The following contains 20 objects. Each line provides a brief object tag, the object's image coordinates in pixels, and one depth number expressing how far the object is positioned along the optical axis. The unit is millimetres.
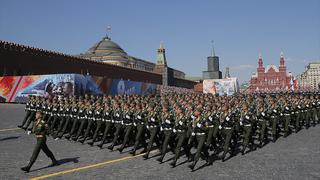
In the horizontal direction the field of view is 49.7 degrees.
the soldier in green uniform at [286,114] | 18188
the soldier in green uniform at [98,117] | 15362
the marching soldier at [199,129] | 11133
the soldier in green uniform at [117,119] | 14038
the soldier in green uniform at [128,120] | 13680
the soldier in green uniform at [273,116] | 16406
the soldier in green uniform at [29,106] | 19625
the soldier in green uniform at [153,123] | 12695
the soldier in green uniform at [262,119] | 15117
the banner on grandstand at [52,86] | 36562
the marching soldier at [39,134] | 10219
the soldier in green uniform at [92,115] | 15570
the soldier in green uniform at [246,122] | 13737
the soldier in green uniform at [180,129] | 11113
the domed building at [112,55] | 125812
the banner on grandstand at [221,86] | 50406
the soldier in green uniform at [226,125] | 12617
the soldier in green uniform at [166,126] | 11700
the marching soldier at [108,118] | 14875
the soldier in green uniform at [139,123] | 13127
